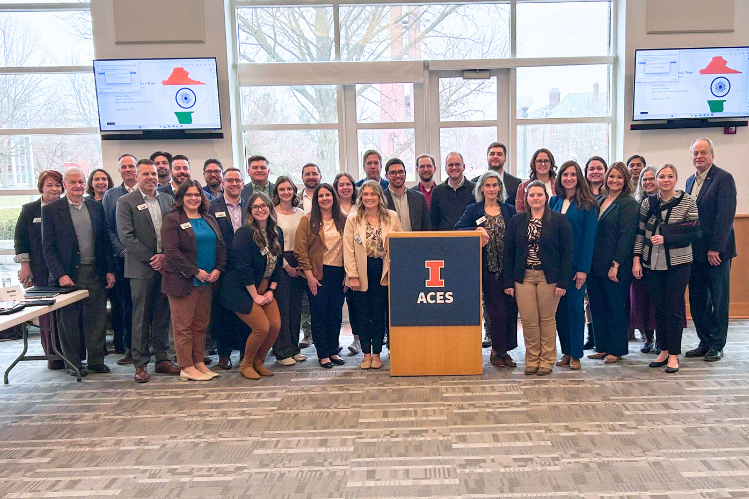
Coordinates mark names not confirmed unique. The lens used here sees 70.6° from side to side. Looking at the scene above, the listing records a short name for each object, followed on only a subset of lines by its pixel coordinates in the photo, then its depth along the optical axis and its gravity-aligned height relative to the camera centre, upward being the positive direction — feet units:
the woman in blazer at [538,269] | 13.29 -2.22
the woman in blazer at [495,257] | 14.03 -1.96
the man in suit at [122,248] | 15.29 -1.48
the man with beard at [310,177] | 16.52 +0.39
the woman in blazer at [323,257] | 14.40 -1.85
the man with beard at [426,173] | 16.83 +0.39
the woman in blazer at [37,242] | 14.78 -1.22
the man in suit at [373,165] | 16.90 +0.71
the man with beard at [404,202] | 15.85 -0.48
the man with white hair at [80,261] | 14.33 -1.75
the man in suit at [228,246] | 14.83 -1.49
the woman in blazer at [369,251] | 13.98 -1.67
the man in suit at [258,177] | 15.97 +0.42
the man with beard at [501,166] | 16.62 +0.55
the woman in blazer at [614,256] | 13.94 -2.02
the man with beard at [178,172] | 16.52 +0.68
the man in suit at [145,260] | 14.07 -1.73
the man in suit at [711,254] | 14.47 -2.15
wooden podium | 13.44 -3.00
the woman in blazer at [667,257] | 13.65 -2.06
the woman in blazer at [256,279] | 13.44 -2.25
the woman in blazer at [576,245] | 13.77 -1.68
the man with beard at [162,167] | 17.16 +0.88
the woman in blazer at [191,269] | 13.46 -1.93
